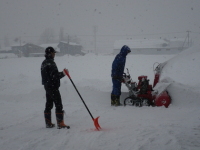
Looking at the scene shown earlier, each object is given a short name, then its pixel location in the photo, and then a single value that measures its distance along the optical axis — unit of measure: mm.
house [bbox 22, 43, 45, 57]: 52375
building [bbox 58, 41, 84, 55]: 51825
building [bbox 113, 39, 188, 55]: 46997
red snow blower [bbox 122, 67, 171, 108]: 5594
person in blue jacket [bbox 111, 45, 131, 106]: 6109
